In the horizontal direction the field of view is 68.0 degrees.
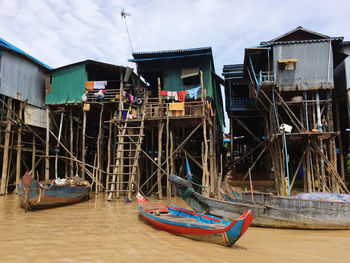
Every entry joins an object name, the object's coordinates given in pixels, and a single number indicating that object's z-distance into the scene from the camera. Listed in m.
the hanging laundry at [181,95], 15.04
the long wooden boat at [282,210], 8.11
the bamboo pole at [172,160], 13.48
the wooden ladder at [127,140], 12.60
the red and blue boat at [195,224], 5.83
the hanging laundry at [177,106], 13.78
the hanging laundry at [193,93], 15.00
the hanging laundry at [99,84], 15.69
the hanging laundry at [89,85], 15.92
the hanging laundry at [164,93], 15.12
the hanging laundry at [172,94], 15.17
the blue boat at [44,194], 9.75
